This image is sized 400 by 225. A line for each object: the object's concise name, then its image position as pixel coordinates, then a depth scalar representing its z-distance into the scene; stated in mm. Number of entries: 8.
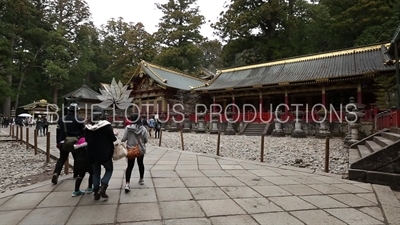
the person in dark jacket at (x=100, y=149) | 3756
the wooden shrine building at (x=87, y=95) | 32156
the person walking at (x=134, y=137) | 4250
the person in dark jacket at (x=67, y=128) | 4414
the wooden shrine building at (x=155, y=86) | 25484
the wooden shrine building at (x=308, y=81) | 15258
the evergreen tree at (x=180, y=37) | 35125
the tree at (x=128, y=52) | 38656
